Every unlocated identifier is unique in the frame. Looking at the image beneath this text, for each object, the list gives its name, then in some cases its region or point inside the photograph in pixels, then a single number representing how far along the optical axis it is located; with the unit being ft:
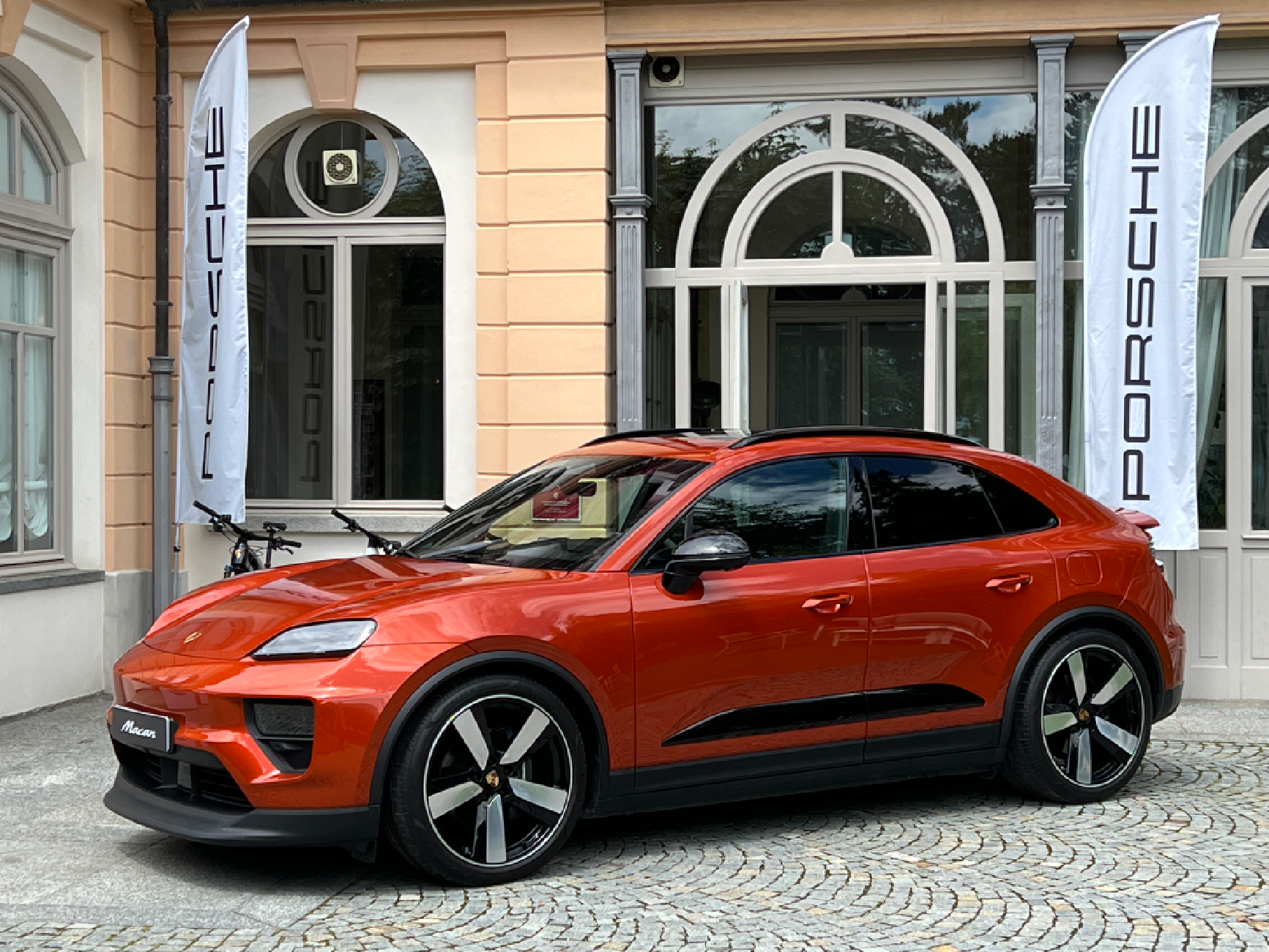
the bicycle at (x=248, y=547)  30.76
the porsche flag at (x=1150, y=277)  29.78
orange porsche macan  16.69
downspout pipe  34.27
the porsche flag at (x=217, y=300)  32.12
